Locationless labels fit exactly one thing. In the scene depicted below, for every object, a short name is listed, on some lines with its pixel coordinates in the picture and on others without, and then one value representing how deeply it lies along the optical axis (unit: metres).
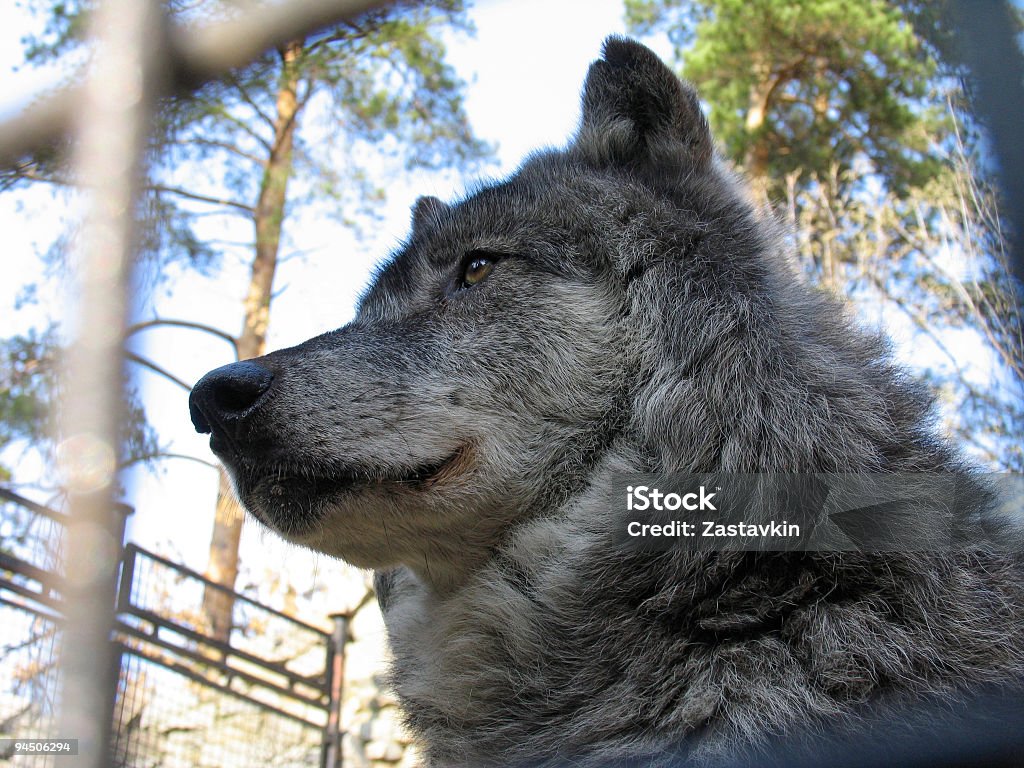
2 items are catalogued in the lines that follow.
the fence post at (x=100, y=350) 0.36
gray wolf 0.40
